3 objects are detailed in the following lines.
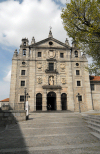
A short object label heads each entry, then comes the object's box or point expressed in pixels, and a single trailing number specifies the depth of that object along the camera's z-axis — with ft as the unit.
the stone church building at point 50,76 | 87.81
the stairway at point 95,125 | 22.79
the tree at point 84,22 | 38.04
